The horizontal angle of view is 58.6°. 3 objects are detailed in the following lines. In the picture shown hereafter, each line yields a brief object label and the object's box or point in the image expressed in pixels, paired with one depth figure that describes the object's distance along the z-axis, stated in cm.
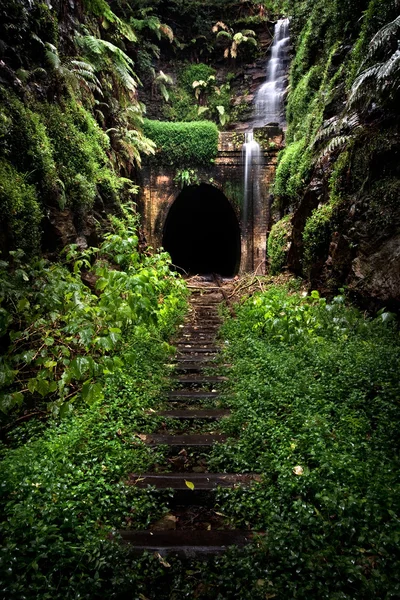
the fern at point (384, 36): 579
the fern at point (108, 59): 834
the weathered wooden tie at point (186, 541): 238
